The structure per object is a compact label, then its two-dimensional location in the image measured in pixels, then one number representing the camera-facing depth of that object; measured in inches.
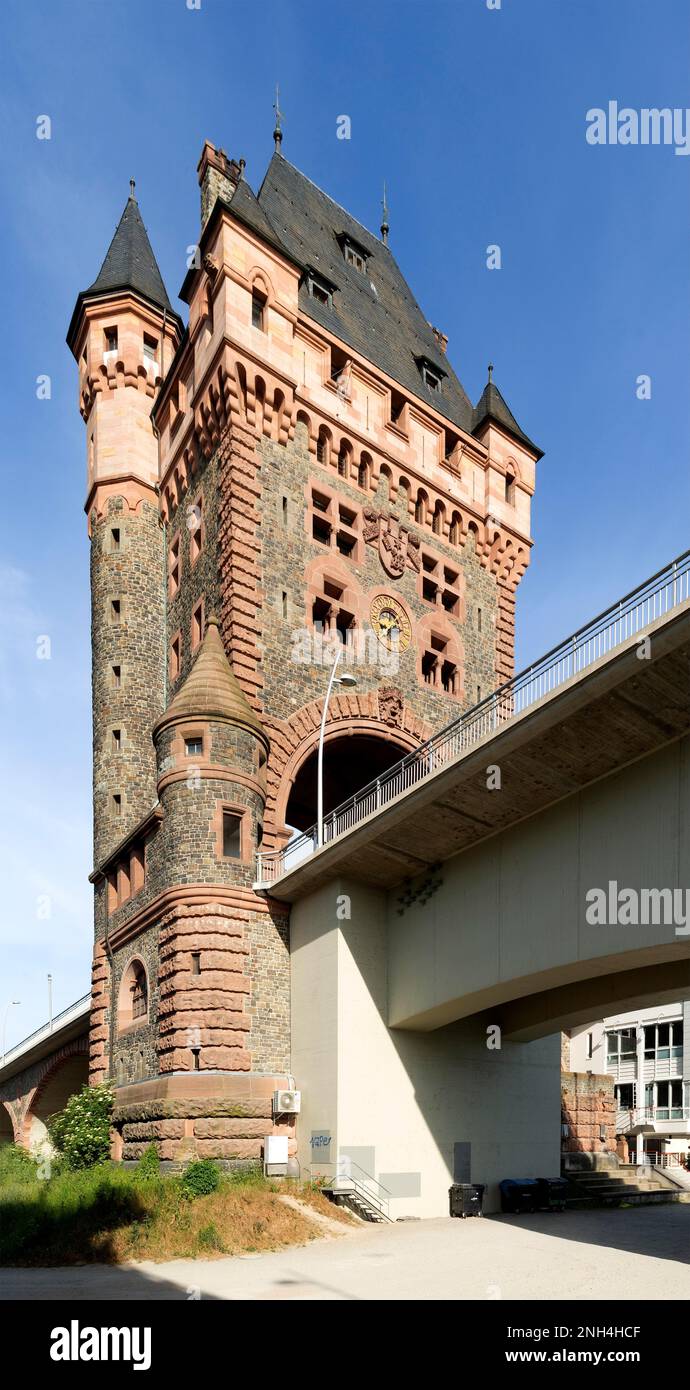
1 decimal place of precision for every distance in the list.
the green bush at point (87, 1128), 1228.5
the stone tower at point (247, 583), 1136.2
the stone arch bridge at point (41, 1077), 2016.5
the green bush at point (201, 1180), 970.1
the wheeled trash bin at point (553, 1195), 1184.8
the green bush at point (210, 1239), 812.6
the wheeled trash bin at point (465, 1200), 1110.4
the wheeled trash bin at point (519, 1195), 1167.0
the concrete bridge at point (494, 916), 789.9
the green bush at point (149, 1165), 1033.5
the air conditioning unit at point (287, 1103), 1096.2
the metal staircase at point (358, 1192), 1027.3
